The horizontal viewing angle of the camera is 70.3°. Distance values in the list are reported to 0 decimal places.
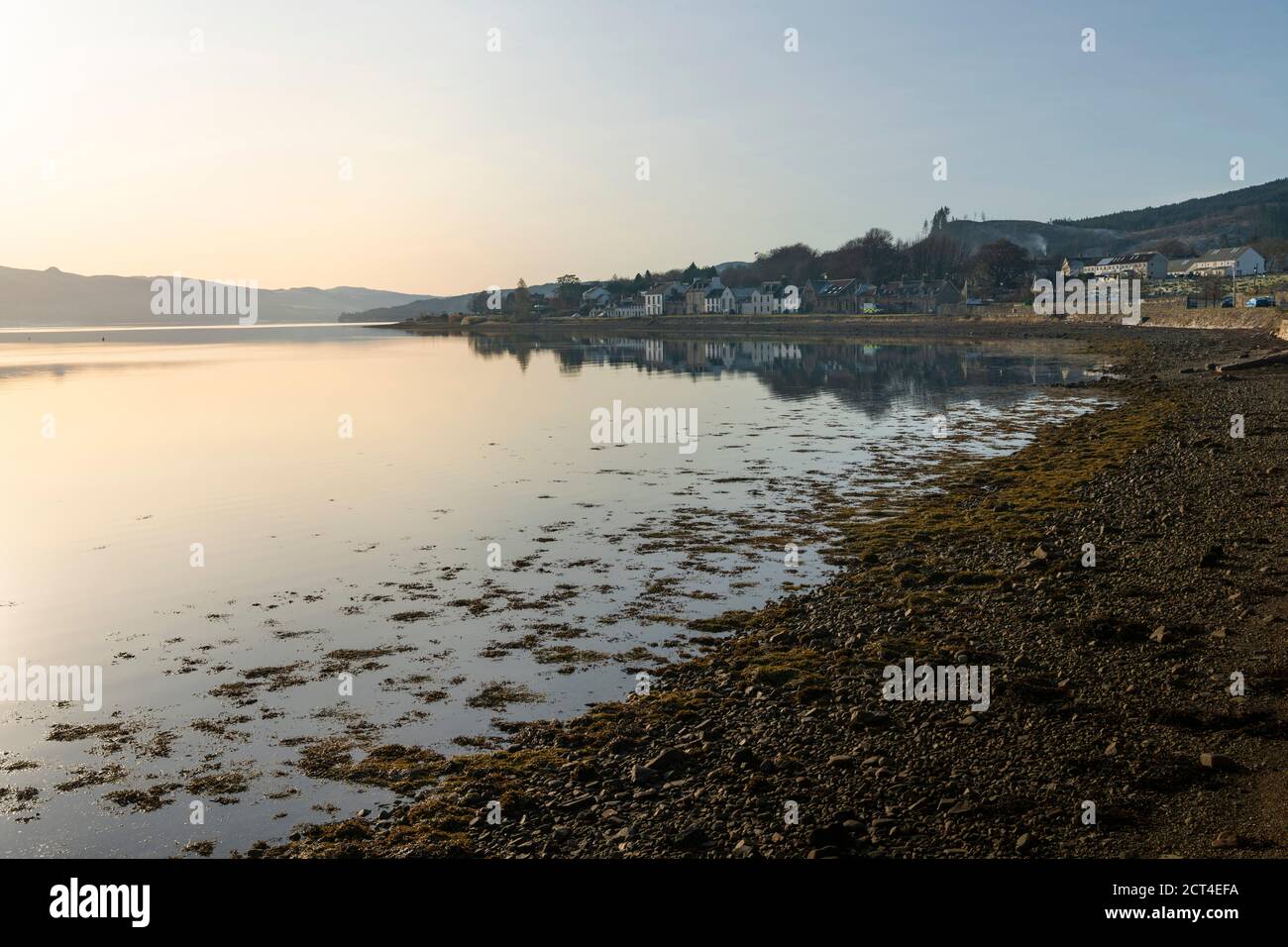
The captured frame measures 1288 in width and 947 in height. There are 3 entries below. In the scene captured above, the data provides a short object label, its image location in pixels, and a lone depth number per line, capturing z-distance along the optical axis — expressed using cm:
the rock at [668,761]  942
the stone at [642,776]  914
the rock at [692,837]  779
